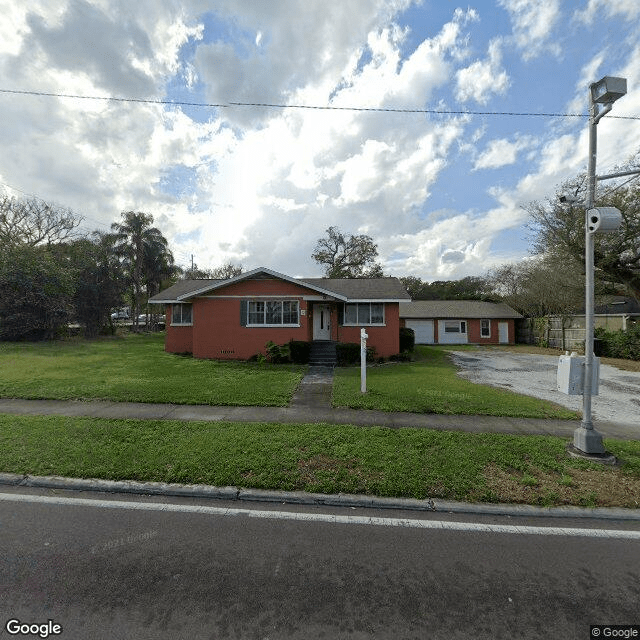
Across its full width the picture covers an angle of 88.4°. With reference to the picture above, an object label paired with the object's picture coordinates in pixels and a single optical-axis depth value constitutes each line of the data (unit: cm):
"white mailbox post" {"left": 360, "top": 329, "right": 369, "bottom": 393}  908
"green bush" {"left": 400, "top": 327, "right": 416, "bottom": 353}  1788
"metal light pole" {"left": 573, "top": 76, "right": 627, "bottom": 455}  514
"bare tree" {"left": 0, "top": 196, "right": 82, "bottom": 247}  2783
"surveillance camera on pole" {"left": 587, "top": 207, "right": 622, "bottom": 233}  491
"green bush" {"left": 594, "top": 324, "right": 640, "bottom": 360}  1809
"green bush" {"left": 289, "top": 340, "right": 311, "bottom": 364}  1468
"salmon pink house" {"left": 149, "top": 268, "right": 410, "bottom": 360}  1534
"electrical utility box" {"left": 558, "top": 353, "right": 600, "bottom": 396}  530
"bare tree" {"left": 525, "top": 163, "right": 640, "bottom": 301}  1568
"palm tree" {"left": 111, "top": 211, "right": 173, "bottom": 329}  3322
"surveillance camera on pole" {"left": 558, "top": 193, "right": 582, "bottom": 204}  549
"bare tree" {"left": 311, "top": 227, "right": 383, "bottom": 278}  3925
